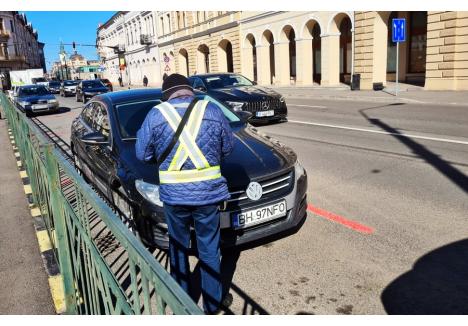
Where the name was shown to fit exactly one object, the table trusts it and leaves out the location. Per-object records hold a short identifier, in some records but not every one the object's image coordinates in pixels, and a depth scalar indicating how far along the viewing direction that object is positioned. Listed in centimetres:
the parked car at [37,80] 4988
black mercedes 1138
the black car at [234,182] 363
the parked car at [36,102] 1914
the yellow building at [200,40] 3609
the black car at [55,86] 4541
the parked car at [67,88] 3725
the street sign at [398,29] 1728
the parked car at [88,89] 2612
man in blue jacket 273
